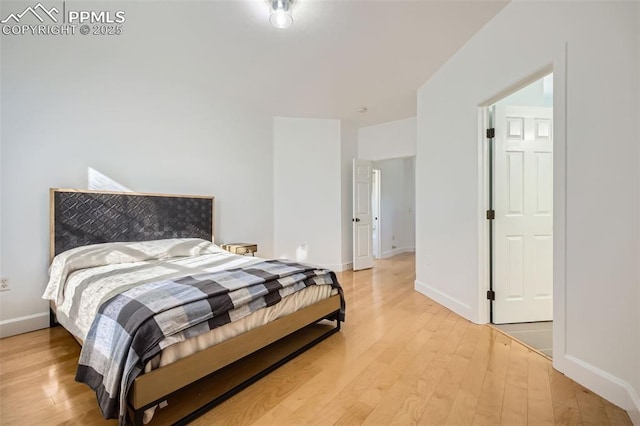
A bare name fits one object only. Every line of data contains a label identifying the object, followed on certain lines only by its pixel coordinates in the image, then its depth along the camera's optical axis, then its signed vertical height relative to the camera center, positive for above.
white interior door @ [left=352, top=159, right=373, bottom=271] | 4.80 -0.13
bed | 1.26 -0.58
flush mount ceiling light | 1.99 +1.49
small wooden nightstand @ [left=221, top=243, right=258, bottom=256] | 3.58 -0.52
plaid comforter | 1.20 -0.57
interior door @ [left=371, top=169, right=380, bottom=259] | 6.16 -0.04
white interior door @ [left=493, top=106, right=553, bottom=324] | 2.47 -0.06
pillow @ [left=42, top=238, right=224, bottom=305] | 2.16 -0.42
